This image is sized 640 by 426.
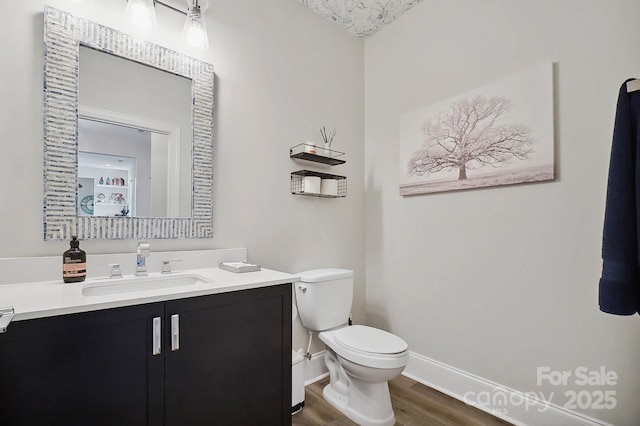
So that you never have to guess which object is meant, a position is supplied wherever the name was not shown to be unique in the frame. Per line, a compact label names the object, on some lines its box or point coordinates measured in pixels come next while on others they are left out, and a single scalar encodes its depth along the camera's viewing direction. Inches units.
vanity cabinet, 33.3
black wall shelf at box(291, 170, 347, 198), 81.9
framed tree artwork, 63.7
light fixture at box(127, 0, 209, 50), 55.6
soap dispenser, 48.4
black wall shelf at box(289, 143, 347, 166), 81.4
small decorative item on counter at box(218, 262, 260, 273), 60.4
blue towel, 42.7
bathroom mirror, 50.5
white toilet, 62.4
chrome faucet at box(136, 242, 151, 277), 54.9
